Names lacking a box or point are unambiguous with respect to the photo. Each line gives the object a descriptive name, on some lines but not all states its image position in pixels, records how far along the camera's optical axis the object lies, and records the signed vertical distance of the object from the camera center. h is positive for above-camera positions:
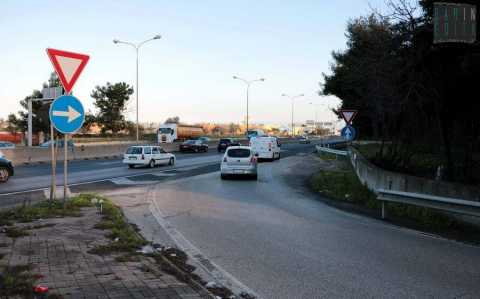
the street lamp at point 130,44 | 44.73 +9.01
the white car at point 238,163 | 21.69 -1.20
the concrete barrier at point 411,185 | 10.47 -1.20
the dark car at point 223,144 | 55.18 -0.89
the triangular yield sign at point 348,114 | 23.05 +1.09
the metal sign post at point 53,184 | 9.96 -1.05
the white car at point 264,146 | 36.69 -0.74
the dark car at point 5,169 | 19.53 -1.41
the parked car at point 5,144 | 46.71 -0.89
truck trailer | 72.70 +0.50
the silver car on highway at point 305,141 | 86.36 -0.78
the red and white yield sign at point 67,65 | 9.30 +1.40
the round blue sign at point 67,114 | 9.37 +0.43
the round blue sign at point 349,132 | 24.84 +0.23
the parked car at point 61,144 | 41.53 -0.79
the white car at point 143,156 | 29.25 -1.24
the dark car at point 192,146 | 52.94 -1.10
